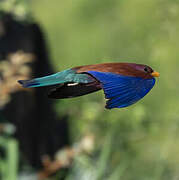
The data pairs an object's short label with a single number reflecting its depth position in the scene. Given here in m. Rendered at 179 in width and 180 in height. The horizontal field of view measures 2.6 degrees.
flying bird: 7.67
